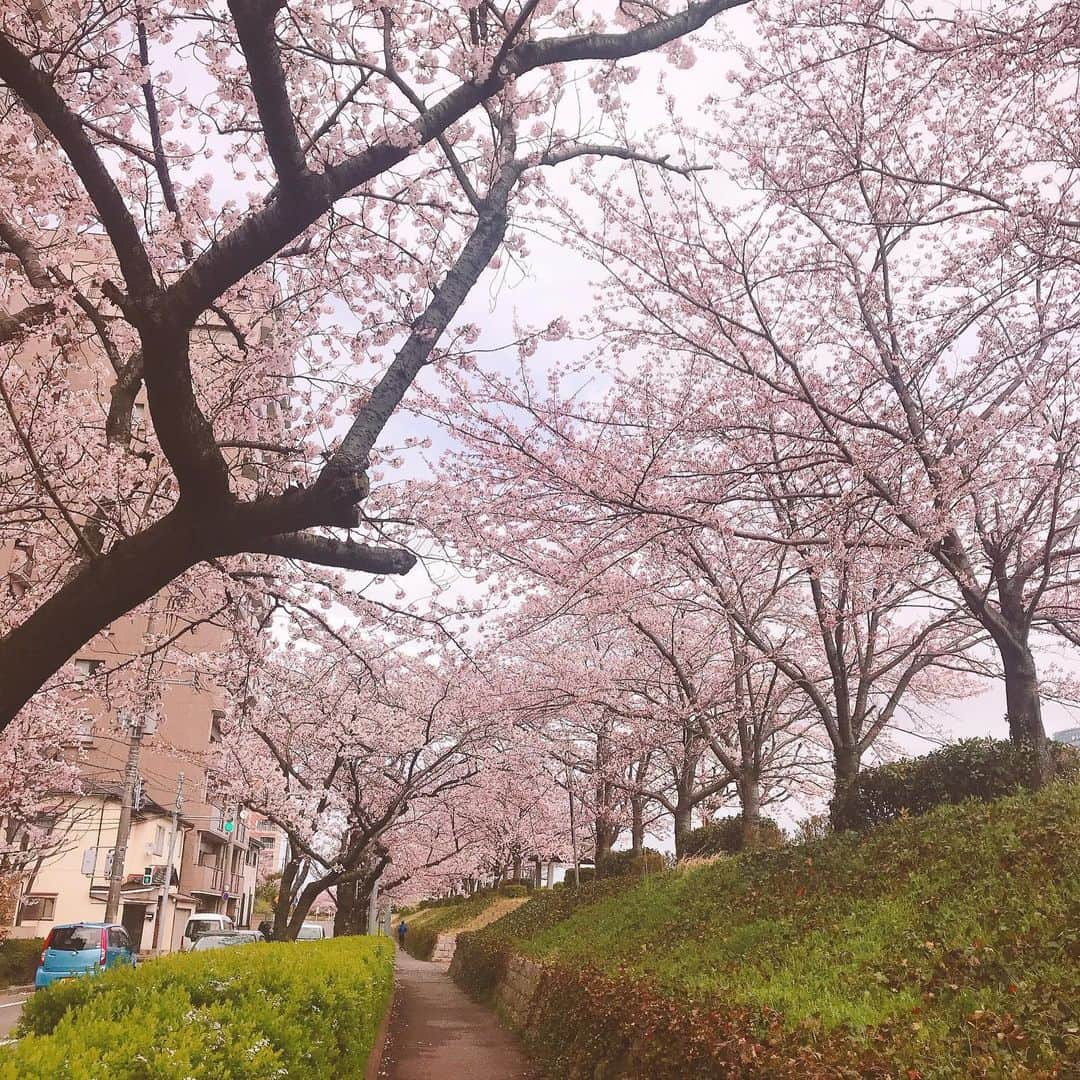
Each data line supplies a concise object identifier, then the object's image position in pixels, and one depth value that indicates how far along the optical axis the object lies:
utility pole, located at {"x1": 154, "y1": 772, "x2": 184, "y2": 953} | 27.85
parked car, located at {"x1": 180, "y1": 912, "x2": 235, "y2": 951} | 27.45
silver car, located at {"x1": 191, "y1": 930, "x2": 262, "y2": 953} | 21.83
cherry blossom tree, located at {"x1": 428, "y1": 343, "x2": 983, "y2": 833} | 9.55
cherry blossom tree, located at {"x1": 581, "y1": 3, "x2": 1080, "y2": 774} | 7.80
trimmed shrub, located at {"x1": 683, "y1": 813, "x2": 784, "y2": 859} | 14.85
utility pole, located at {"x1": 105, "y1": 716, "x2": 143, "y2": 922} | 19.94
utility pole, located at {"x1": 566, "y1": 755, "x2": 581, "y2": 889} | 23.84
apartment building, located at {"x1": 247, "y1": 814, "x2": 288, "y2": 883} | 73.93
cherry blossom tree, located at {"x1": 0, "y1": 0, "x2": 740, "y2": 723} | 3.93
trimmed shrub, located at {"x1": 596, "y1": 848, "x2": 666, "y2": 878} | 18.81
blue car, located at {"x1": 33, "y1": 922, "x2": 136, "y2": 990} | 17.00
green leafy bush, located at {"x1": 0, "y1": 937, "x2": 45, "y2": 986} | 21.84
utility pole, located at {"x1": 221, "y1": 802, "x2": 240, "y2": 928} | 46.71
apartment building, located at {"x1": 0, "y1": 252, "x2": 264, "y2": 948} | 29.39
